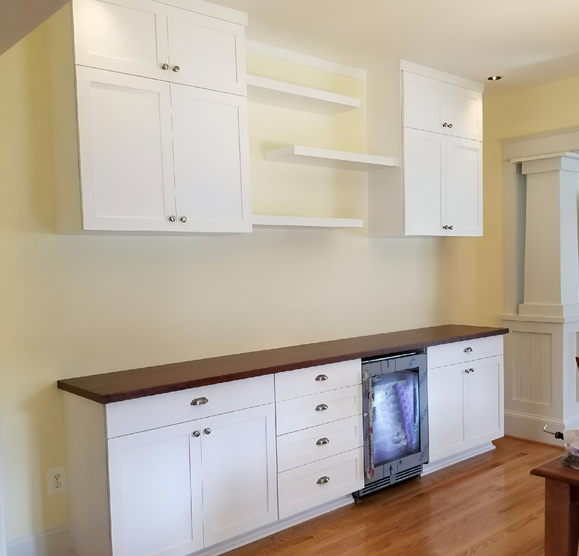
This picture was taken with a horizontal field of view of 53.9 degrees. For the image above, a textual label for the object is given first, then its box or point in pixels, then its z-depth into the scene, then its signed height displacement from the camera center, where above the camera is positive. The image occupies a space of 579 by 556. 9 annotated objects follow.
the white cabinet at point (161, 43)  2.37 +0.96
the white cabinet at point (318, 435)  2.80 -0.93
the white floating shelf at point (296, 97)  3.07 +0.90
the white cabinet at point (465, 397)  3.57 -0.97
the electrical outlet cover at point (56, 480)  2.58 -1.00
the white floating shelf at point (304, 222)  3.03 +0.18
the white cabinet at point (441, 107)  3.70 +0.98
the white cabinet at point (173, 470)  2.26 -0.91
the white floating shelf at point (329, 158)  3.14 +0.56
